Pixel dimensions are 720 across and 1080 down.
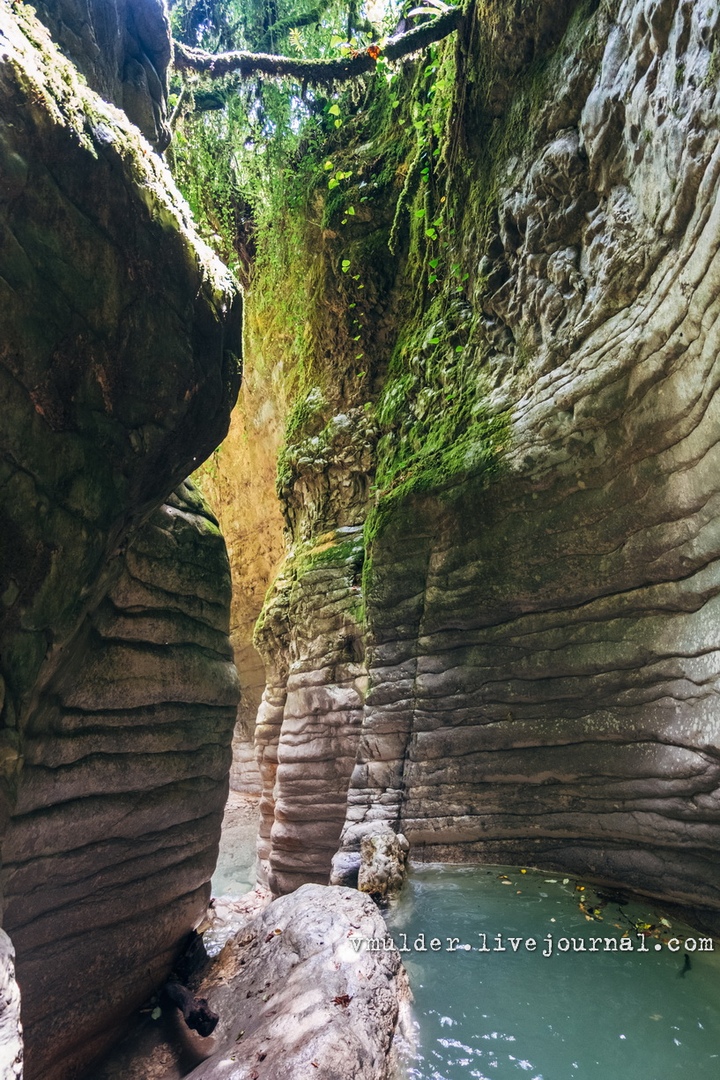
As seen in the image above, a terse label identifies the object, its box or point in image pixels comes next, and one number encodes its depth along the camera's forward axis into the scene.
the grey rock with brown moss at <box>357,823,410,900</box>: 5.09
